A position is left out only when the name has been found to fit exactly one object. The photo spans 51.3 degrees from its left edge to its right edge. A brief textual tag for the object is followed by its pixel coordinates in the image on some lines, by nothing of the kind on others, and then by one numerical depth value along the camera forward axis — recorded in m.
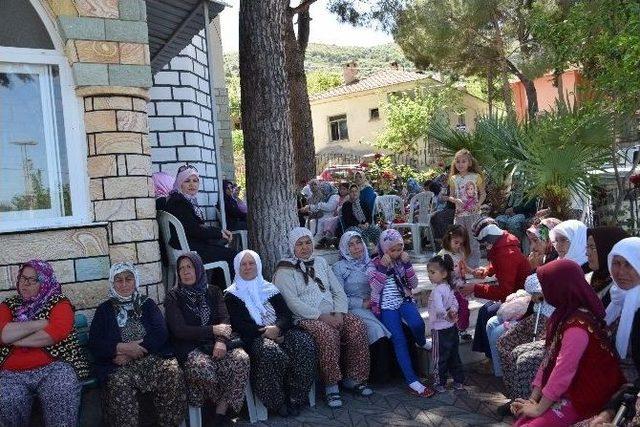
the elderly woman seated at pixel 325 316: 4.93
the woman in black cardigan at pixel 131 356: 4.19
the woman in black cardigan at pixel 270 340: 4.68
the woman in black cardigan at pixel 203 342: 4.42
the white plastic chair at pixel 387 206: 9.82
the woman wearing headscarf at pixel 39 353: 4.05
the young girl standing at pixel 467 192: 7.17
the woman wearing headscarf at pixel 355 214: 9.27
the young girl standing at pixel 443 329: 5.04
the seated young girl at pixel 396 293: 5.23
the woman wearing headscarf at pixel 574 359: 3.31
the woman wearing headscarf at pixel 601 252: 4.01
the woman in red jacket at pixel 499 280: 5.16
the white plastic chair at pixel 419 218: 9.28
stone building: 4.68
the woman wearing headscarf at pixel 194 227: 5.74
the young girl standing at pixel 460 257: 5.46
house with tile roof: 33.06
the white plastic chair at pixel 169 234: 5.55
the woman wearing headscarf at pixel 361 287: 5.28
